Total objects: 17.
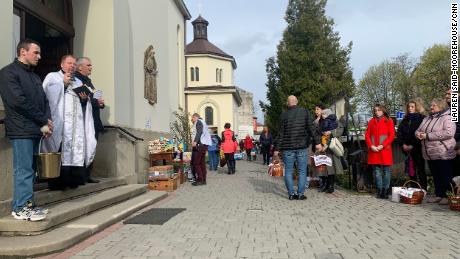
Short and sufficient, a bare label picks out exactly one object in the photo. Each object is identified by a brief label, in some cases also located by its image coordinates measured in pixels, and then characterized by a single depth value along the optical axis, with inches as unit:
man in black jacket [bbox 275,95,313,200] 386.3
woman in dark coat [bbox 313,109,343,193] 423.5
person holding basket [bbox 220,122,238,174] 706.2
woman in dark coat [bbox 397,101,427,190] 382.6
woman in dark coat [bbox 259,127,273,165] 976.9
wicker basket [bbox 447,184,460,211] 312.8
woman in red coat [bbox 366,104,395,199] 382.6
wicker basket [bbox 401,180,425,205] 352.8
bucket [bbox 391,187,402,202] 367.2
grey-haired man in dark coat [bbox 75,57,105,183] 339.9
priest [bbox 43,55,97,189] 277.4
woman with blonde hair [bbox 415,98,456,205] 343.3
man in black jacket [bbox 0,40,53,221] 224.8
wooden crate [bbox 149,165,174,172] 461.7
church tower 2247.8
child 432.1
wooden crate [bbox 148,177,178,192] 461.4
